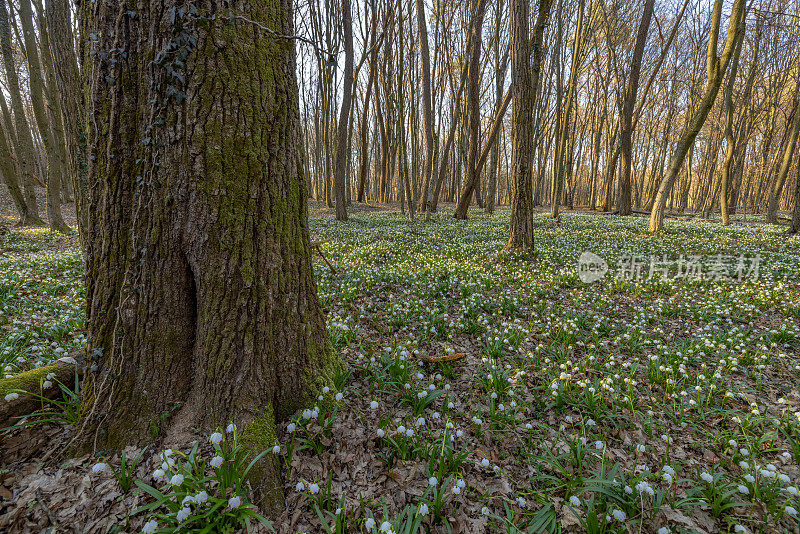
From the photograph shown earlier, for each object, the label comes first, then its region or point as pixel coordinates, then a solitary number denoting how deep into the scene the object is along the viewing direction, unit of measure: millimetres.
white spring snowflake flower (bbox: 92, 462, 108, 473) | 1980
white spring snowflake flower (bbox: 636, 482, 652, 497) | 2014
